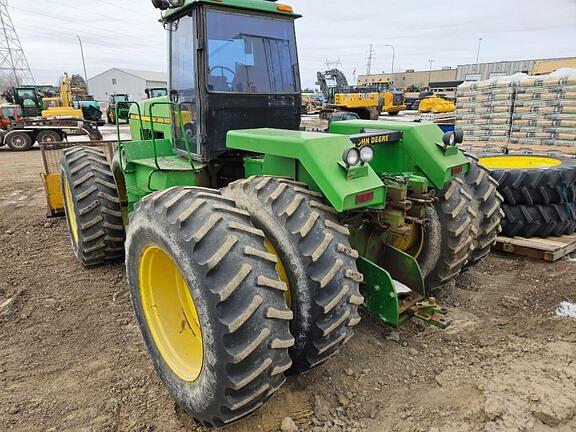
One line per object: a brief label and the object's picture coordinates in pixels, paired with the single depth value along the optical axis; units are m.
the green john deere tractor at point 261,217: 2.14
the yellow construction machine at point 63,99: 21.44
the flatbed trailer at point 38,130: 15.98
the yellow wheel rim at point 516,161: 5.92
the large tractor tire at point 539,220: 5.04
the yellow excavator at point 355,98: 26.33
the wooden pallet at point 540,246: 4.72
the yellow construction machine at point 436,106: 26.06
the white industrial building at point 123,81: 73.62
